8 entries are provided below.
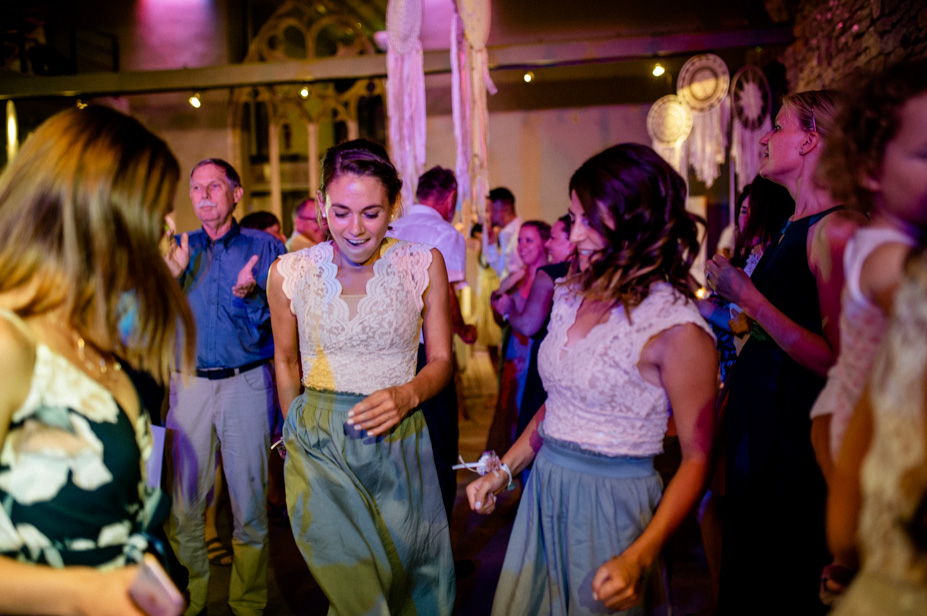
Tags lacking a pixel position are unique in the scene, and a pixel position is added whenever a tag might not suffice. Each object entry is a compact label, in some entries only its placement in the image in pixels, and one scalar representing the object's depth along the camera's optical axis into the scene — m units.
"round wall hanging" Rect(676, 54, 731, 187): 6.25
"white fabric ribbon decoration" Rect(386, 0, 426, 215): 4.17
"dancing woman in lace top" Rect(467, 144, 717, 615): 1.29
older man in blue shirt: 2.70
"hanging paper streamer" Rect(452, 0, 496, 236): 3.92
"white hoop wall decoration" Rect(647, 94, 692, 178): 6.74
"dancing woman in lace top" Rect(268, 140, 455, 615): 1.82
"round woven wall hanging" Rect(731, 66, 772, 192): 6.01
